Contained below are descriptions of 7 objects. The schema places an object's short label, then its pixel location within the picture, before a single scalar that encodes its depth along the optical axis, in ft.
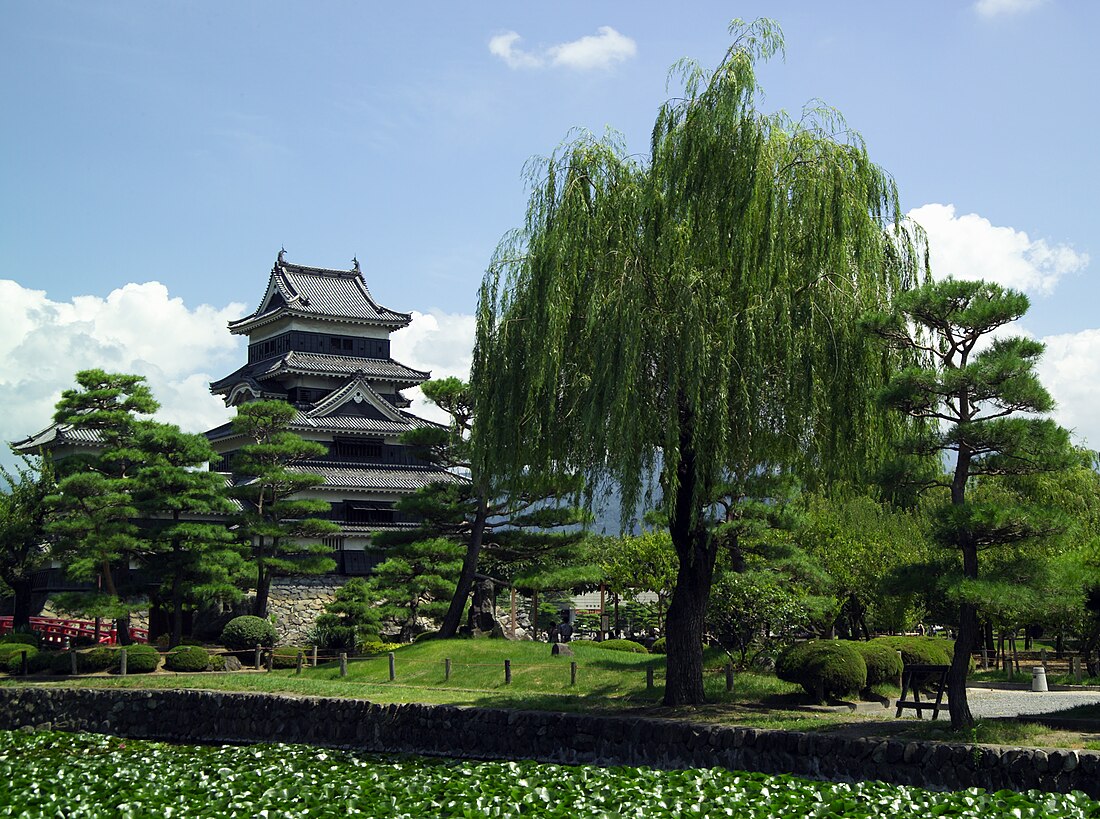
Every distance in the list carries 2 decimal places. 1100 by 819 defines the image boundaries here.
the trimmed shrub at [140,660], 87.66
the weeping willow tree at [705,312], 52.54
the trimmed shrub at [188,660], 90.02
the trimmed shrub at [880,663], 61.00
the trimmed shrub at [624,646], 98.36
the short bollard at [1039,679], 73.36
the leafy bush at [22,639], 101.45
